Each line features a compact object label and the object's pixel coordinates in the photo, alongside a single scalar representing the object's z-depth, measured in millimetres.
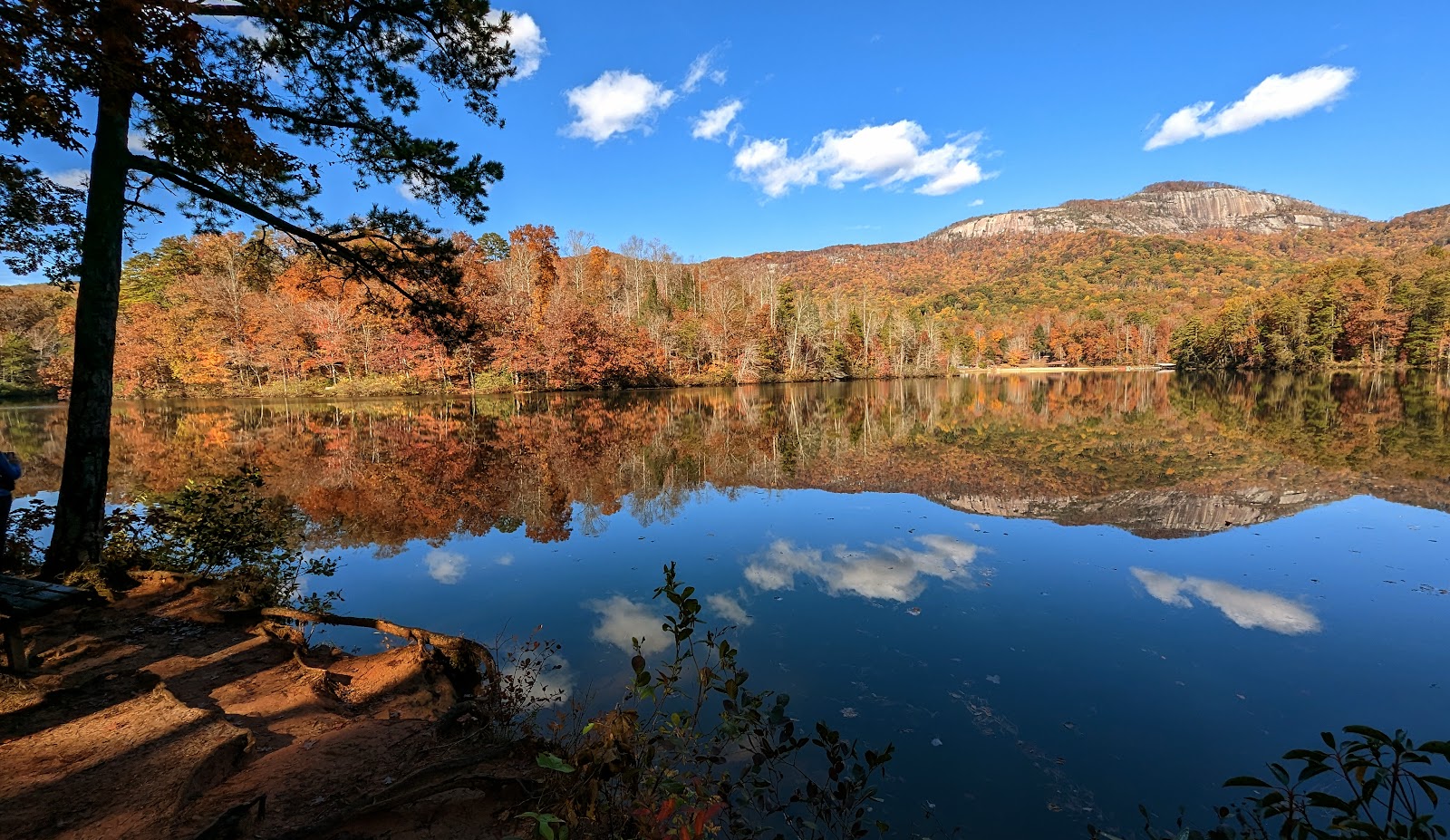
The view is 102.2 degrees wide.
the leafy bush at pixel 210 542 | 6531
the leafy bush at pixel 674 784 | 2219
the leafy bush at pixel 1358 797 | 1405
